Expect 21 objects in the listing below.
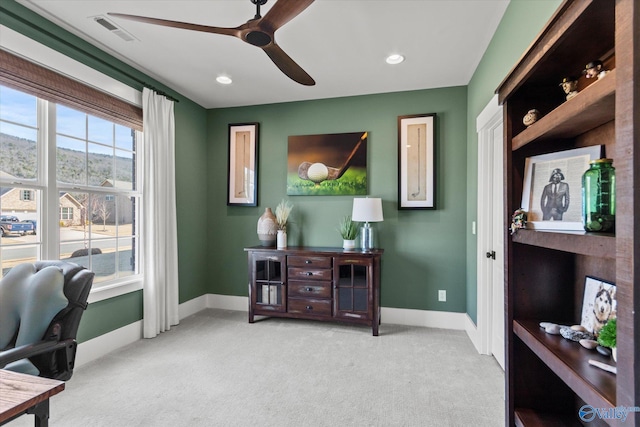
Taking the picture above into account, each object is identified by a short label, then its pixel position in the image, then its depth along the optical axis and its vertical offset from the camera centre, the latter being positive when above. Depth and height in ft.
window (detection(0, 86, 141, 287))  7.29 +0.68
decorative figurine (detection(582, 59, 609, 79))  3.28 +1.50
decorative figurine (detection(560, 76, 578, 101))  3.67 +1.48
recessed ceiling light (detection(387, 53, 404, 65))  9.22 +4.60
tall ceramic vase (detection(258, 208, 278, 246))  12.42 -0.69
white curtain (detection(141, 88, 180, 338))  10.43 -0.18
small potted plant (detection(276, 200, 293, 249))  12.28 -0.34
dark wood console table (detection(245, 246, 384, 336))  10.77 -2.61
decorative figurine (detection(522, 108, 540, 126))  4.06 +1.24
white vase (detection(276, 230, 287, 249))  12.26 -1.11
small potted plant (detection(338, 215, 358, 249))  11.74 -0.85
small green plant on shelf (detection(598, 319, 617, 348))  3.03 -1.22
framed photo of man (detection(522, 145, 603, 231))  3.45 +0.29
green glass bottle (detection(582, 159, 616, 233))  2.84 +0.13
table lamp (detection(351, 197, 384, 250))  10.99 +0.06
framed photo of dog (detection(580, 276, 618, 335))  3.32 -1.04
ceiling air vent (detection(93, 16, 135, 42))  7.59 +4.69
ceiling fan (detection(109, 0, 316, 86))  5.17 +3.38
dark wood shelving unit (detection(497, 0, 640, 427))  2.11 -0.24
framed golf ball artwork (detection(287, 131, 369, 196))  12.33 +1.92
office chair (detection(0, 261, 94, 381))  5.05 -1.75
